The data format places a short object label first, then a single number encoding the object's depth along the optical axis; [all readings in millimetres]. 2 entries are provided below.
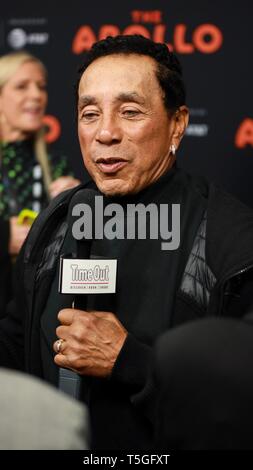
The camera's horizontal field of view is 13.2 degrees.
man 1502
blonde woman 2287
